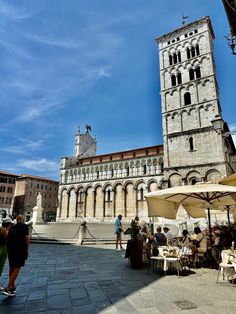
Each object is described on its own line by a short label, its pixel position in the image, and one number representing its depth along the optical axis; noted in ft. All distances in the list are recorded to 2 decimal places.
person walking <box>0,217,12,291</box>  14.88
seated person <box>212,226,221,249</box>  24.11
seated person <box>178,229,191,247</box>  22.57
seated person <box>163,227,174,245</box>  24.69
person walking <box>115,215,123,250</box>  34.94
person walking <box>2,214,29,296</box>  14.43
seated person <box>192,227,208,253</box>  23.02
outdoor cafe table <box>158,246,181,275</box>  19.37
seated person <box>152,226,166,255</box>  24.68
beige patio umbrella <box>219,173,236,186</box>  24.74
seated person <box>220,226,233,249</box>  25.60
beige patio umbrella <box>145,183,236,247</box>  21.27
